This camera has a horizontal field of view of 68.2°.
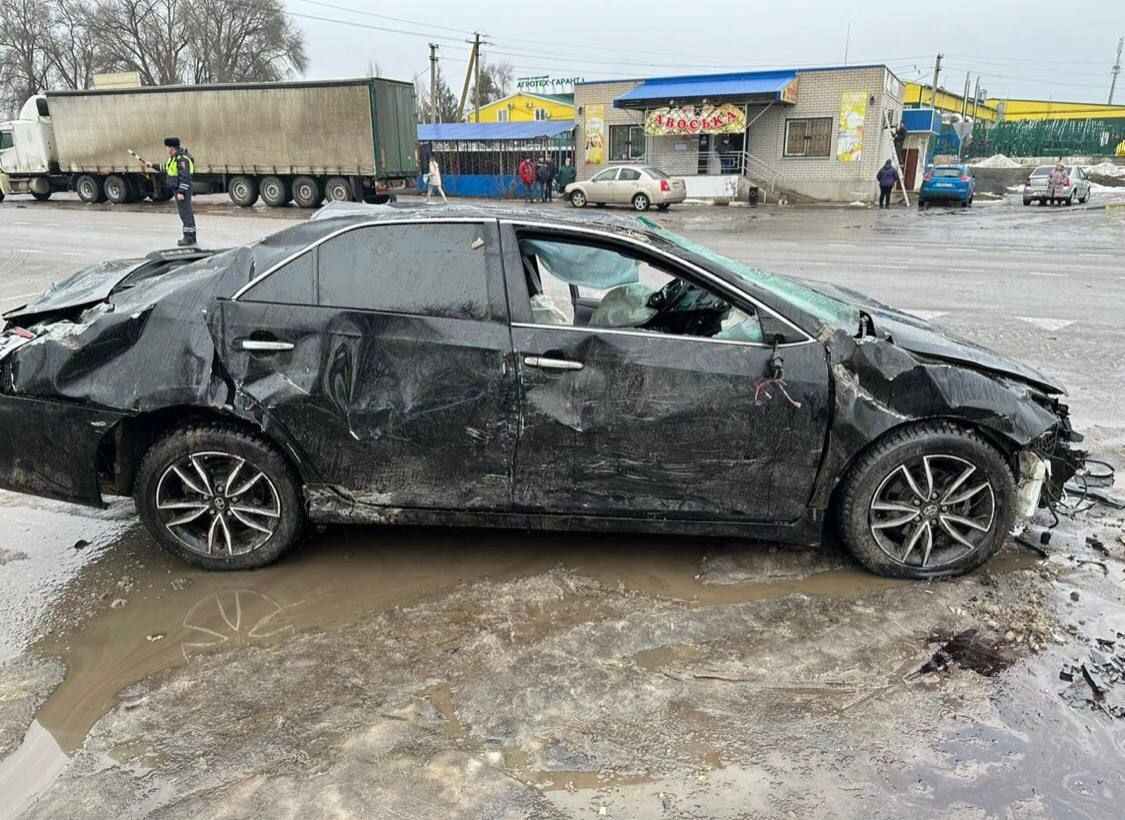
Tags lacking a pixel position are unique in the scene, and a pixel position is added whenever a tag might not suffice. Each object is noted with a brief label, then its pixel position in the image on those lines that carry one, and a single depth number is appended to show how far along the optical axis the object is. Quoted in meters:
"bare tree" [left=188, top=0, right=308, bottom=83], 63.03
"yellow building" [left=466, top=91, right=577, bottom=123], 60.69
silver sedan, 27.78
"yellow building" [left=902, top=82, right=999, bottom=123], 53.06
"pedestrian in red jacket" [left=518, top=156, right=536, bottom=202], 33.66
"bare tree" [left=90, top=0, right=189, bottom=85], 61.59
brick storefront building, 31.55
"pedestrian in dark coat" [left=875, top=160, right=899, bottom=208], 29.41
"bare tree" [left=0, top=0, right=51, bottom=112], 60.75
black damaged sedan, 3.51
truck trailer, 25.70
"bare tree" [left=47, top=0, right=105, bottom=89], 61.34
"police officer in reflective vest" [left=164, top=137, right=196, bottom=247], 16.61
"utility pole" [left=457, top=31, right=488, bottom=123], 53.28
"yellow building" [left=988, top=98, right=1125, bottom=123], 65.19
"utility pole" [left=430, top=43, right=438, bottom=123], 53.62
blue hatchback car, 30.61
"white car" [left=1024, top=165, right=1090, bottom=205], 31.06
